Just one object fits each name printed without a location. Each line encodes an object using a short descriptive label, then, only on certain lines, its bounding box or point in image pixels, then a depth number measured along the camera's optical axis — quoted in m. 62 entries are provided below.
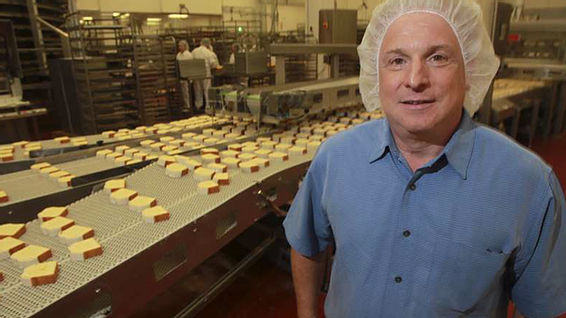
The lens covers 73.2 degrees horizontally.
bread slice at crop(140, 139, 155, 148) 2.53
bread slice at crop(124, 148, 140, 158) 2.30
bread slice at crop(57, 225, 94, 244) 1.32
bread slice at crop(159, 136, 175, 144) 2.65
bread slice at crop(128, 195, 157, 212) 1.54
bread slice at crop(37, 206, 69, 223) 1.49
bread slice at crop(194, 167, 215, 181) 1.86
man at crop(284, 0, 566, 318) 0.88
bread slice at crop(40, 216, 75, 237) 1.39
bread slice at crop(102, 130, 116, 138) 2.80
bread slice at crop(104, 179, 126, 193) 1.70
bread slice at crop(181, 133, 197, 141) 2.73
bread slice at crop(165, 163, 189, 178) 1.90
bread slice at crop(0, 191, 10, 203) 1.61
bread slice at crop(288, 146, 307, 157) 2.35
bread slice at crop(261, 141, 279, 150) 2.44
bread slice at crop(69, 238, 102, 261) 1.22
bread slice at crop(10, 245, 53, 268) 1.19
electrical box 4.04
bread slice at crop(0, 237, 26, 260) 1.26
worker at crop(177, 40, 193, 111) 8.26
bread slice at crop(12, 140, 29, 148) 2.51
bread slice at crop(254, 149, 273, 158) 2.27
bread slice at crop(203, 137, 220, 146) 2.56
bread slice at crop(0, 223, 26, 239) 1.37
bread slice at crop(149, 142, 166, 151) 2.47
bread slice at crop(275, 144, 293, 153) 2.39
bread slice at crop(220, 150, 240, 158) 2.23
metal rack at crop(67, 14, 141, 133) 5.45
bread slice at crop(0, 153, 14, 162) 2.18
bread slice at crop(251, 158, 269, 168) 2.07
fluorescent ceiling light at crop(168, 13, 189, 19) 10.40
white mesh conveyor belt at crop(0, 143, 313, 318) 1.06
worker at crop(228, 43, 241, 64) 7.25
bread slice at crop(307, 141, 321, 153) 2.45
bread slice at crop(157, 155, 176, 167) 2.00
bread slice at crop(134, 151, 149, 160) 2.23
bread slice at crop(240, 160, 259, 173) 1.99
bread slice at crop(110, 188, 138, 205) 1.61
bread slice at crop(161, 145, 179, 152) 2.41
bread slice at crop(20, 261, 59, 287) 1.09
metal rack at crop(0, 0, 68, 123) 5.83
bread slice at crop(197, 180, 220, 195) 1.71
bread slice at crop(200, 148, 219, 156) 2.26
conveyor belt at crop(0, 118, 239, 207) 1.71
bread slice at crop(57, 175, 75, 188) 1.81
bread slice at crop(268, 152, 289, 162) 2.22
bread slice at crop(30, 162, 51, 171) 2.04
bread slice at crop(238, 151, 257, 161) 2.17
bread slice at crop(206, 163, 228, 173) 1.96
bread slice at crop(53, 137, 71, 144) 2.63
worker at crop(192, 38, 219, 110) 8.48
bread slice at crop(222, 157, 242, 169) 2.09
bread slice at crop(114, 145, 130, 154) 2.35
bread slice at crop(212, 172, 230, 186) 1.81
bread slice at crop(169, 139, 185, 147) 2.53
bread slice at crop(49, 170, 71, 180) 1.88
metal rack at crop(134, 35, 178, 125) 6.73
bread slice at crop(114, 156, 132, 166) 2.15
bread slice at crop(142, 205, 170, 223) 1.45
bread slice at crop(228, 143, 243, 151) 2.41
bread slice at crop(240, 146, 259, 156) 2.37
